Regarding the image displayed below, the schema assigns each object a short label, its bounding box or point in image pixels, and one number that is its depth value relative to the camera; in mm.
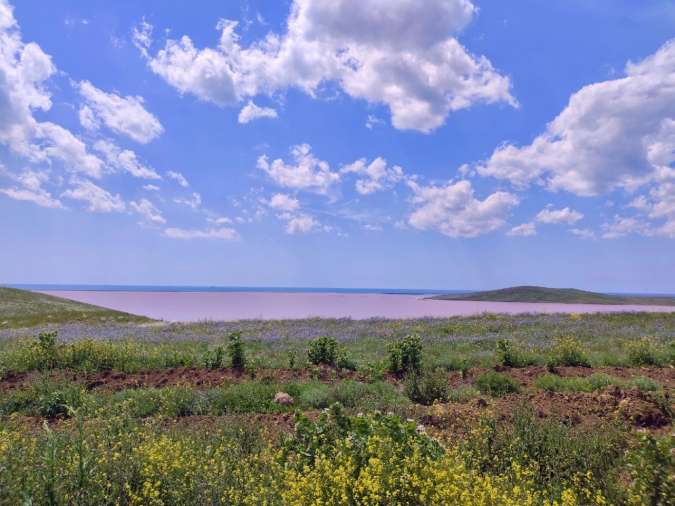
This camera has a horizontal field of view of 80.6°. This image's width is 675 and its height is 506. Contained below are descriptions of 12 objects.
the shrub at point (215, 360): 11016
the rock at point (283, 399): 7836
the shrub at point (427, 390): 8016
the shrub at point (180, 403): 7305
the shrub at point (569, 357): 11223
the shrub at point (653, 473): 3479
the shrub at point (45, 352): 10852
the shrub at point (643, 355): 11438
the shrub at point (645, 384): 7906
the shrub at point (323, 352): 11734
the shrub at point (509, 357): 11212
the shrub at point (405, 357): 10578
